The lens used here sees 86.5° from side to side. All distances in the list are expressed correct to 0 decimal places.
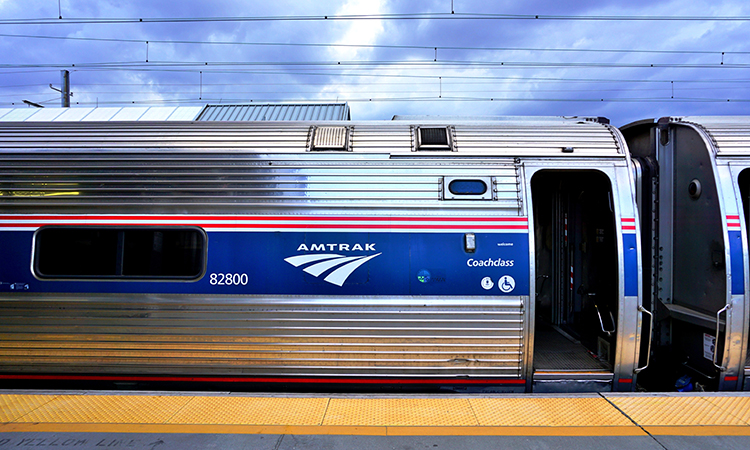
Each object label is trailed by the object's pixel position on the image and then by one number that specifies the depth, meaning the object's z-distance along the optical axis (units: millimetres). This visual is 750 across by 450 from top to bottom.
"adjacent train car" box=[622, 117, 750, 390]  3816
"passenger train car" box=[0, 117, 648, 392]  3861
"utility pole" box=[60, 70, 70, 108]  15925
